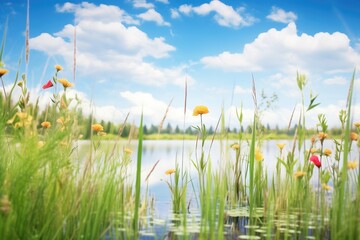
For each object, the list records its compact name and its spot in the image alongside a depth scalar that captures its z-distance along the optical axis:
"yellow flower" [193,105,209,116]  3.43
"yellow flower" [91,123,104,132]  3.49
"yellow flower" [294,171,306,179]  3.02
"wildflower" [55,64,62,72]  3.52
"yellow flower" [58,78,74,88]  3.44
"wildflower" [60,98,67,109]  2.88
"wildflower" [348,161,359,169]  2.71
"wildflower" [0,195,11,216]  1.57
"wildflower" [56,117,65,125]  2.83
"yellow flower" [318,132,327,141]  3.39
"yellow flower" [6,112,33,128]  2.25
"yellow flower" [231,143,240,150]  4.05
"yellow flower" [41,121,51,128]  3.24
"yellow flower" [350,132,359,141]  3.25
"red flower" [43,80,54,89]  3.41
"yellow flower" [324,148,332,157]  3.52
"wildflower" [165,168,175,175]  3.94
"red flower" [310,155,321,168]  3.05
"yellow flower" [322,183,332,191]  2.97
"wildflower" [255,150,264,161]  3.22
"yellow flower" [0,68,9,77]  3.24
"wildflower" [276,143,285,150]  3.84
